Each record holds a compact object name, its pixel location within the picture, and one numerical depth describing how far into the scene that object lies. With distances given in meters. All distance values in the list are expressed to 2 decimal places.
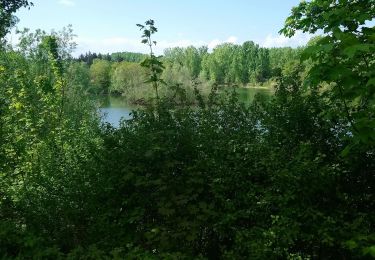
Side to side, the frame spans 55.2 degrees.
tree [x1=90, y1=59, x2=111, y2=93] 114.97
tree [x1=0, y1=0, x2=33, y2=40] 10.33
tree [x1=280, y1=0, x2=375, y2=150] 2.87
